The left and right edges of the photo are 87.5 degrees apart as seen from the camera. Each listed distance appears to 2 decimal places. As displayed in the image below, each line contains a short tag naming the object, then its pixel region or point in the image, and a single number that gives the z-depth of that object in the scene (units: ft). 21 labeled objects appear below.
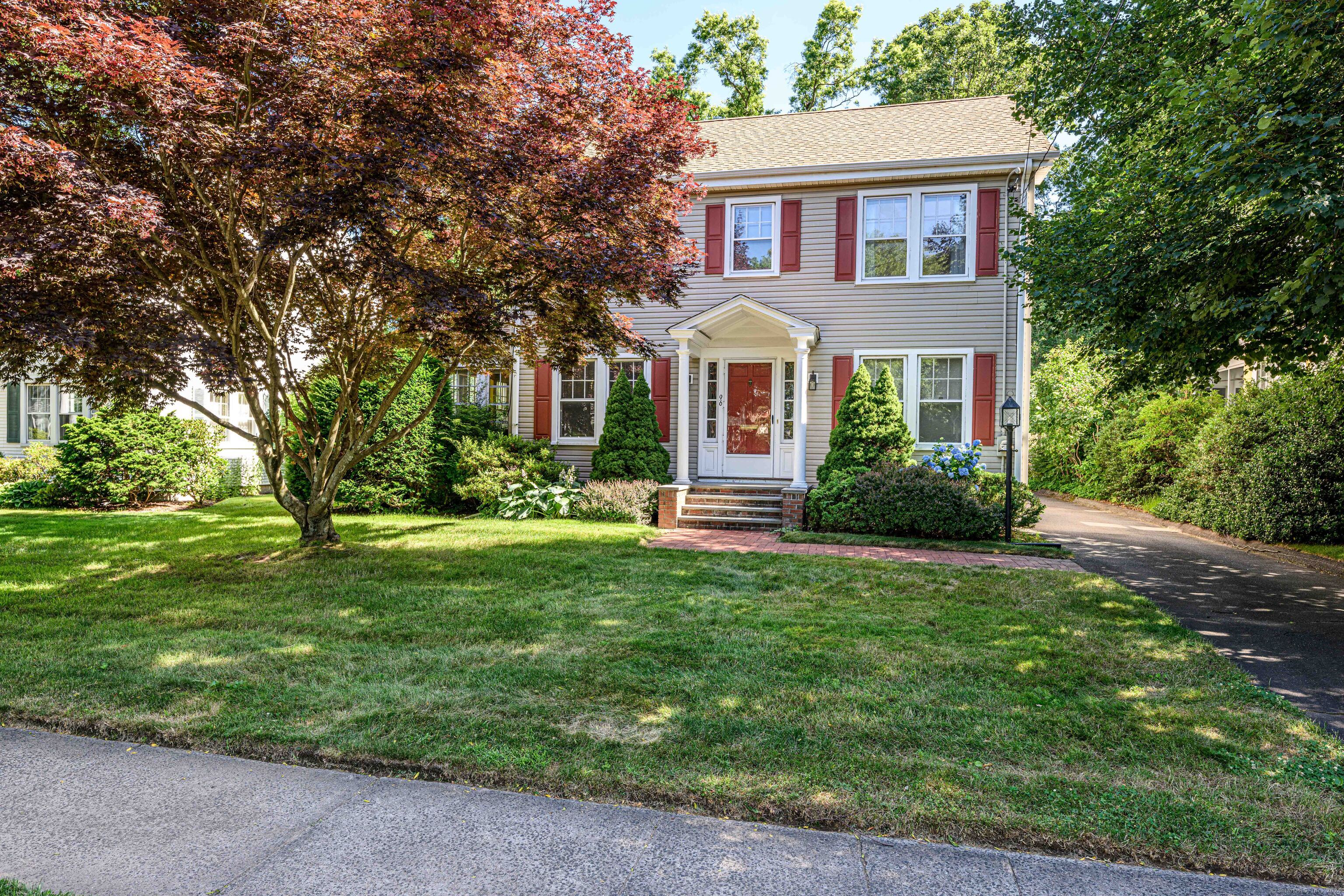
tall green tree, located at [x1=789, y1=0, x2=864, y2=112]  81.15
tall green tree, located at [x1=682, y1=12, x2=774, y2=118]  80.38
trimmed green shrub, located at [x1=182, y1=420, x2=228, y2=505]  43.98
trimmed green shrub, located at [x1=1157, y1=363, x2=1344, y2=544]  31.42
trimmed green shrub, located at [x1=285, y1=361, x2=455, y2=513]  38.78
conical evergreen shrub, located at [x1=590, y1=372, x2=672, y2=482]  38.47
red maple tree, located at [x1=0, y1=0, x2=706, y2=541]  16.79
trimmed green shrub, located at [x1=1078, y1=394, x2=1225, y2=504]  46.68
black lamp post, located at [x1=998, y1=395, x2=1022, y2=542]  29.68
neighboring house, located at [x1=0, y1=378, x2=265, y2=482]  50.67
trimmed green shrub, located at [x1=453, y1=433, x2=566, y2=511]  38.17
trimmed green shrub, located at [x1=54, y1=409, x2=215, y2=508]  40.98
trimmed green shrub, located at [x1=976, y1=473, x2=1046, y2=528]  33.55
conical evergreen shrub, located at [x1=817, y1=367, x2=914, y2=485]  34.88
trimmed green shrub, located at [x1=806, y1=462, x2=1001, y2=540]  30.86
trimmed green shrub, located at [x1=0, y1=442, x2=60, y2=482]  46.16
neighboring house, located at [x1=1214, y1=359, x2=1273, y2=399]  43.73
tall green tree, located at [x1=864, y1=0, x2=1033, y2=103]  77.87
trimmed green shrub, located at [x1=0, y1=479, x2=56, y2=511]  42.09
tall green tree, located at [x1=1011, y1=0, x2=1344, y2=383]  14.71
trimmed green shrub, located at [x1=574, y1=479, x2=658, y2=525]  36.04
